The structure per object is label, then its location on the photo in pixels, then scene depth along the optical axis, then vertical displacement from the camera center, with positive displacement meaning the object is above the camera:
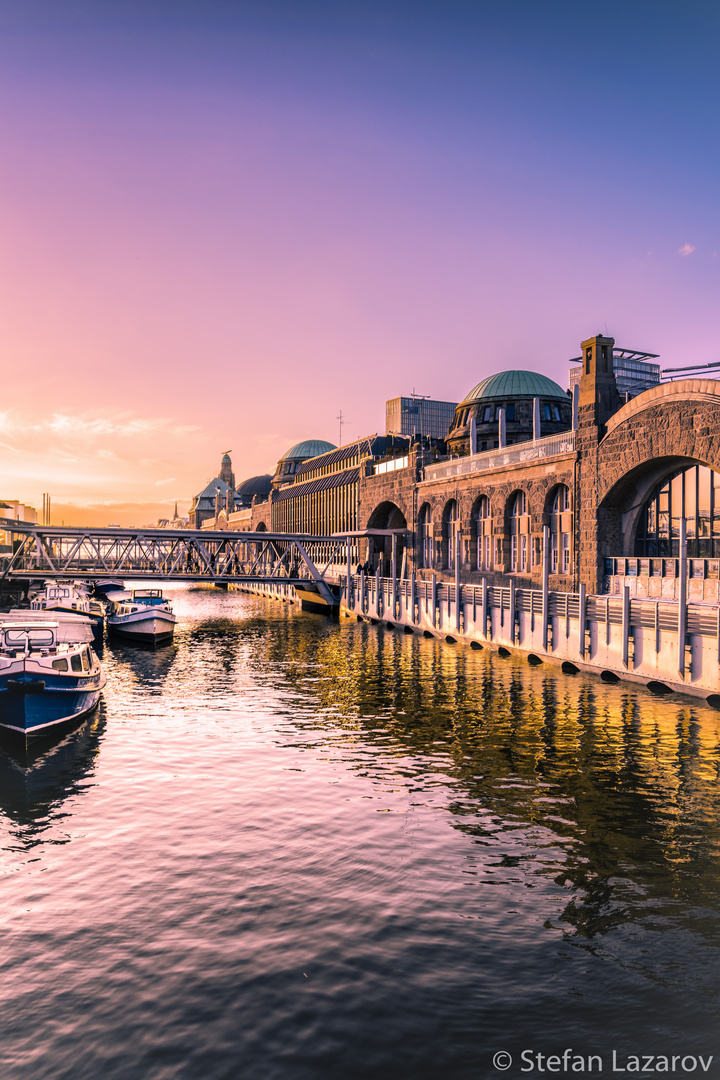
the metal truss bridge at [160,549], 65.38 +0.09
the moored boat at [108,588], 85.64 -4.44
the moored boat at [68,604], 58.19 -4.39
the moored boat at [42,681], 24.50 -4.48
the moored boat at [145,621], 51.09 -4.95
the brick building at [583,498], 37.88 +3.28
